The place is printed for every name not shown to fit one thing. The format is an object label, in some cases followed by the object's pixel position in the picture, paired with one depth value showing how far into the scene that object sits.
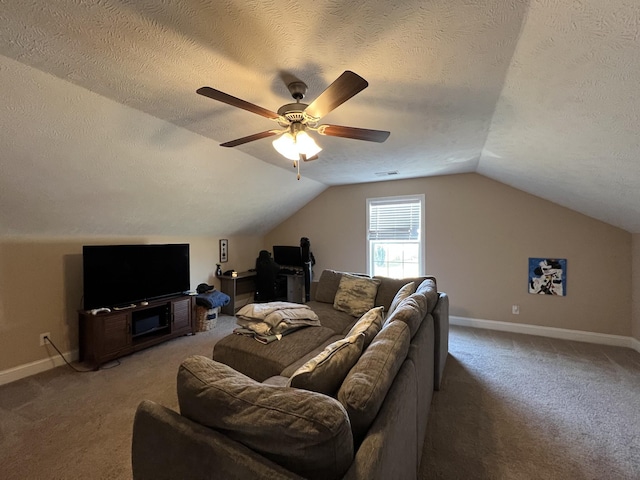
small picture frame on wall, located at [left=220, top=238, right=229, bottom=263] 5.22
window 4.72
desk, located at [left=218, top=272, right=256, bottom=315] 5.12
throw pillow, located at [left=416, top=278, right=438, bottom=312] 2.53
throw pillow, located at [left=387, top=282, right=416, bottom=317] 2.62
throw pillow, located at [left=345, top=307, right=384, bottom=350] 1.70
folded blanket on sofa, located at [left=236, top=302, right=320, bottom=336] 2.52
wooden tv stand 3.05
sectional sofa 0.87
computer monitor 5.52
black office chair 4.98
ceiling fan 1.50
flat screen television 3.16
